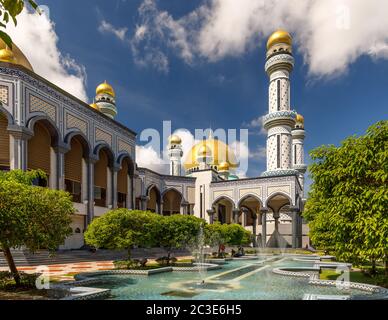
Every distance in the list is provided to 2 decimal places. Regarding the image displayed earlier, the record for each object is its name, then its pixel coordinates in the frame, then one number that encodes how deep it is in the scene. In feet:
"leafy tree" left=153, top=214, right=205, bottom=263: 53.31
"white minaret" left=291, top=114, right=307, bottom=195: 183.42
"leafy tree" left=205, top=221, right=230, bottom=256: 70.17
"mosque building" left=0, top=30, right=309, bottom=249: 63.67
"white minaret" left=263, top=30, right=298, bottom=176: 130.62
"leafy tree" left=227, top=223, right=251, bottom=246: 80.53
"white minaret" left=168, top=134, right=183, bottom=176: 186.80
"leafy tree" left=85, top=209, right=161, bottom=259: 45.31
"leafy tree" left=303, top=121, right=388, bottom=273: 25.44
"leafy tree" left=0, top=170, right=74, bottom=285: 24.59
